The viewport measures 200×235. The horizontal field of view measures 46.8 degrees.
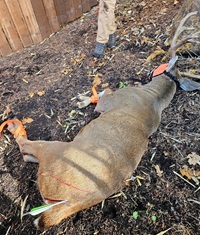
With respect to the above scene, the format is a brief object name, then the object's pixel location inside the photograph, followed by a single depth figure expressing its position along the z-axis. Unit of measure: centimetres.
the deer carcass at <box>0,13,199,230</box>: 195
